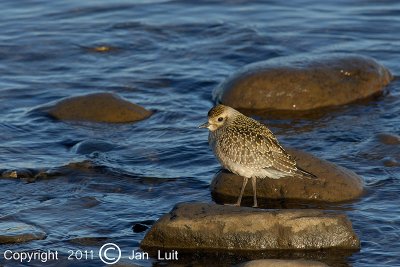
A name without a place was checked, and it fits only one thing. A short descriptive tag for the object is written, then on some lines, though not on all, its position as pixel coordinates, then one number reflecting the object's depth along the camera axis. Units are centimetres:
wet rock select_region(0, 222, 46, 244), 1721
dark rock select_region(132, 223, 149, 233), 1805
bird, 1867
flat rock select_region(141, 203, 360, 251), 1680
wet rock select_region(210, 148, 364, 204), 1941
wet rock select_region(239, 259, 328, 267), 1531
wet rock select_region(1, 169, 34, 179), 2091
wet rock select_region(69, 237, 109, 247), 1742
